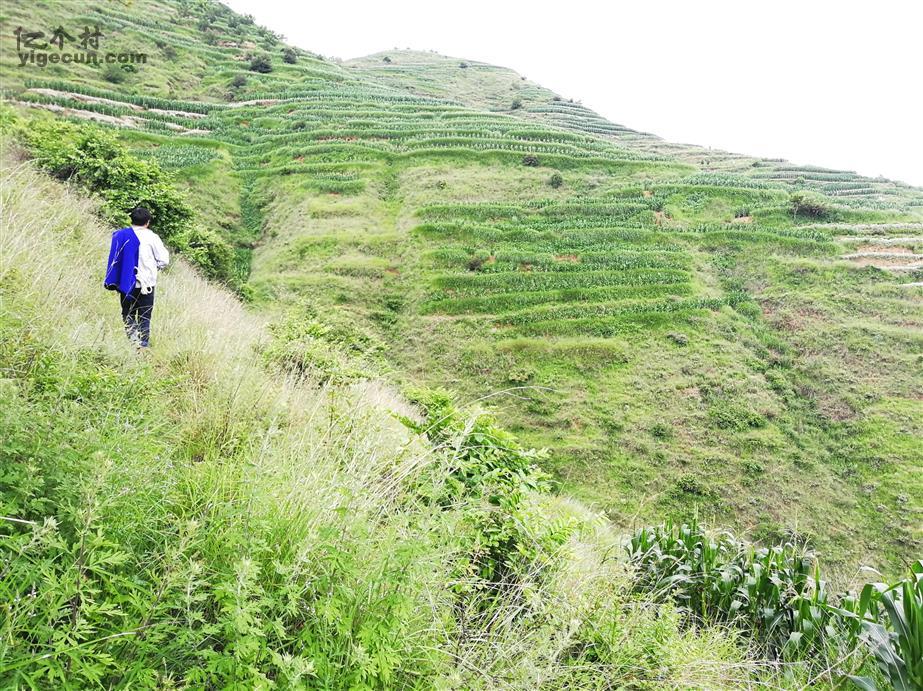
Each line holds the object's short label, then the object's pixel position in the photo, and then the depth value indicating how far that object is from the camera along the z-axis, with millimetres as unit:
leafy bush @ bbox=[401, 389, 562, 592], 3896
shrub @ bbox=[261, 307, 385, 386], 7191
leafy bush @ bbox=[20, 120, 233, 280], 13531
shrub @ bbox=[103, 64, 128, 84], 41656
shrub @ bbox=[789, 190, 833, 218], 31906
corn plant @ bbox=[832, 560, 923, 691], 3721
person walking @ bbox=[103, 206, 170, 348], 6219
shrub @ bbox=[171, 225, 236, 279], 15914
